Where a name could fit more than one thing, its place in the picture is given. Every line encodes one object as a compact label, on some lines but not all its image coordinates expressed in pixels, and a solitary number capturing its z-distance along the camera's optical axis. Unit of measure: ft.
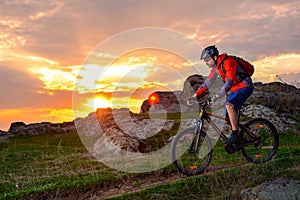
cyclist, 35.68
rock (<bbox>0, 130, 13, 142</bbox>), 109.94
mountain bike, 36.09
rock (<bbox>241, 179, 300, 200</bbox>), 29.30
